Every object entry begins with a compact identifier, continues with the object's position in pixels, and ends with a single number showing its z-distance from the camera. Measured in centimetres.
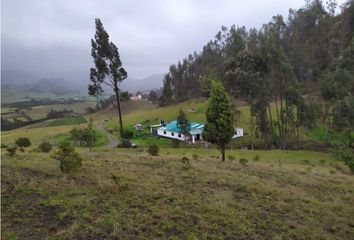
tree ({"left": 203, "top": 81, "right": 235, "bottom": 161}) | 2511
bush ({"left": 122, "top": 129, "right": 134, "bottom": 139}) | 6632
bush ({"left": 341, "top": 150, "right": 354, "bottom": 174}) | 2183
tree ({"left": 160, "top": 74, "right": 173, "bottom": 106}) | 12238
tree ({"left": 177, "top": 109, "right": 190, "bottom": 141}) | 5719
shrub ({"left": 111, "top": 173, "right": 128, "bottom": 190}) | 1331
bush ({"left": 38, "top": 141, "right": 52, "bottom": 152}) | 2992
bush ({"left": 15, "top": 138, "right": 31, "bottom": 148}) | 4175
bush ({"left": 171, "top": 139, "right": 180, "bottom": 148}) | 5585
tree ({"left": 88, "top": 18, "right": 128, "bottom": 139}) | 3859
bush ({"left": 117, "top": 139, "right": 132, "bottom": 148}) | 4667
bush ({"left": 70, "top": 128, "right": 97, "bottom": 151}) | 3631
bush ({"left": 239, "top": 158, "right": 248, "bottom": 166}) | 2362
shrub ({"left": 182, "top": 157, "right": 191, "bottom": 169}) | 1916
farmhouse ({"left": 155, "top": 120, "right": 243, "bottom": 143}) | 6238
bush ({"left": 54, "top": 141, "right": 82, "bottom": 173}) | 1586
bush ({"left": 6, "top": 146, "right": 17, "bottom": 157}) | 2228
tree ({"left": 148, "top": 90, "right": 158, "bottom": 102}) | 16530
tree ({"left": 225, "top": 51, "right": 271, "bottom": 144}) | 4672
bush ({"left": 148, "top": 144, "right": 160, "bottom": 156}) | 2914
